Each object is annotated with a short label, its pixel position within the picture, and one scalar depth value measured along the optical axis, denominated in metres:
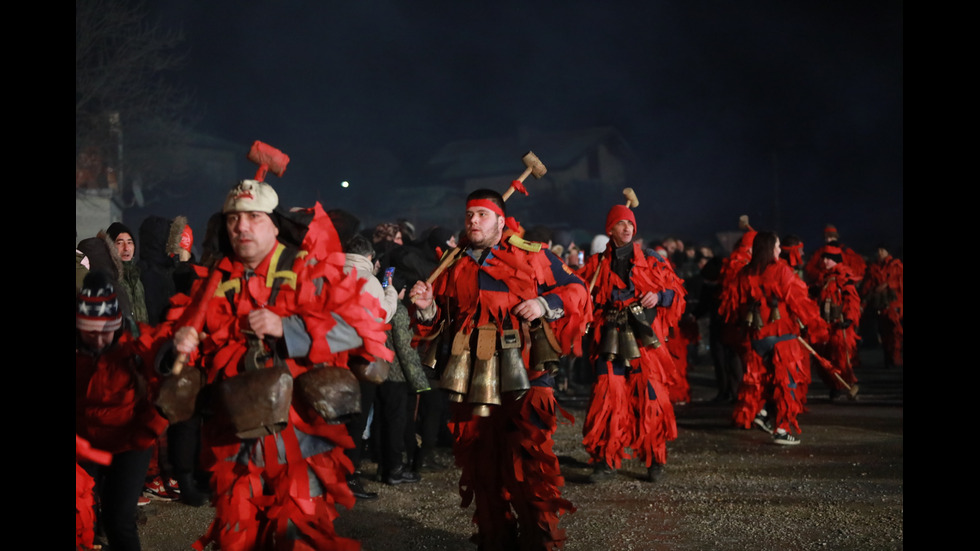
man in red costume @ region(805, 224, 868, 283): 13.59
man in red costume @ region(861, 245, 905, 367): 16.42
